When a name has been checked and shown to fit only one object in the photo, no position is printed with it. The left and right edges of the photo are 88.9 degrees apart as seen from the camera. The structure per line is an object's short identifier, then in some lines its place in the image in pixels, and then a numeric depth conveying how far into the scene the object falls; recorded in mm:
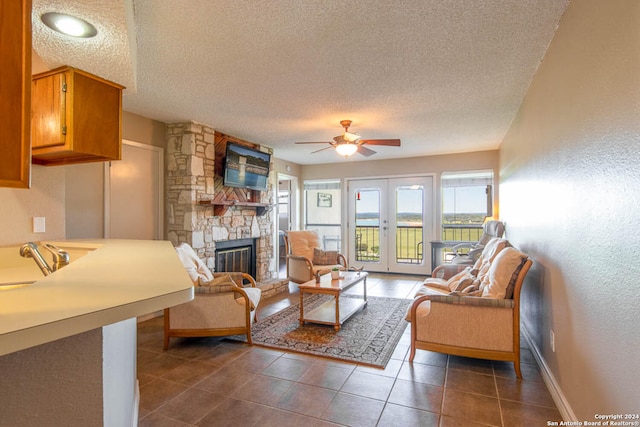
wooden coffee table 3508
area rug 2902
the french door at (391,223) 6617
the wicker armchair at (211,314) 3006
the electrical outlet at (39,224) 2570
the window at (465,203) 6301
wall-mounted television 4797
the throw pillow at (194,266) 3092
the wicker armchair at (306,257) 5184
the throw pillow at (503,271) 2500
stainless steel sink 1752
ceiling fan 3832
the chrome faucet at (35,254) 1481
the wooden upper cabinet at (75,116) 2305
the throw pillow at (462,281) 2989
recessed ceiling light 1729
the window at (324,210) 7484
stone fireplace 4230
